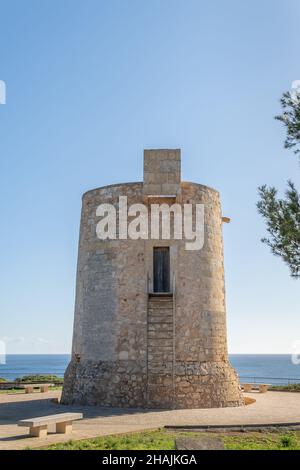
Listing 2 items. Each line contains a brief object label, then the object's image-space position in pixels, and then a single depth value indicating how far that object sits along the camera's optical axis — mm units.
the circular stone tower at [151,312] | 15922
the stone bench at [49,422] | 10091
